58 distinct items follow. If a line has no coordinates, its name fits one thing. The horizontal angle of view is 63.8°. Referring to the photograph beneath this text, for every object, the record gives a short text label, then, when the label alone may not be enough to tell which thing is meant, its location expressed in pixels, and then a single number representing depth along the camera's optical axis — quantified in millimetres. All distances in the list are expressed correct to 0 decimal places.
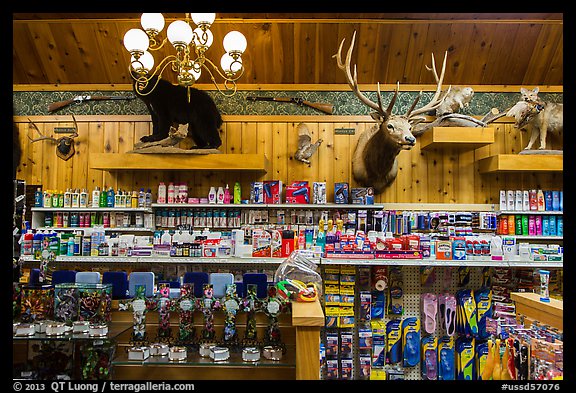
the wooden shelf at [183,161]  5125
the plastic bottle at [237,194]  5367
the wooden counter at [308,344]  2047
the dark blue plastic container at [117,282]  2666
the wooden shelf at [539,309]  2173
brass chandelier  3178
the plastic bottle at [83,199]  5492
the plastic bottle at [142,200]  5395
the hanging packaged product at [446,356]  4070
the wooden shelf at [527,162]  5145
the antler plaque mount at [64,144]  5773
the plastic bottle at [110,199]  5445
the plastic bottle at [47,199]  5512
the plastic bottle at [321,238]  4047
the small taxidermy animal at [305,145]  5539
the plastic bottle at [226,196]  5367
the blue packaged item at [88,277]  2787
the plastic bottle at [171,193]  5417
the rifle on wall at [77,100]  5762
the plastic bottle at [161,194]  5441
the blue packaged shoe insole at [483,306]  3967
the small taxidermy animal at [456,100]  5238
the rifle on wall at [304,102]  5645
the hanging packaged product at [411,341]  4008
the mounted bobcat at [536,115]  5145
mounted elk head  4379
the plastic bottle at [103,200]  5453
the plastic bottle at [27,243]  4586
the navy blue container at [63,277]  2807
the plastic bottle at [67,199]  5500
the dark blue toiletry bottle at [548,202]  5312
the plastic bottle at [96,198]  5461
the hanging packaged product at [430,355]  4066
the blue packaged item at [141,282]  2645
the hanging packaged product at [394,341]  4039
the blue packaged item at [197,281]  2580
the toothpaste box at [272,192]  5336
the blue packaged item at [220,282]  2547
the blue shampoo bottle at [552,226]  5289
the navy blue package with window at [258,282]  2557
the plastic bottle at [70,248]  4688
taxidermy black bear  5281
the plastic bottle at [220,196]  5371
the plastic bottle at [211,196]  5367
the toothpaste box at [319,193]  5340
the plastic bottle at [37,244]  4605
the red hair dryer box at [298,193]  5328
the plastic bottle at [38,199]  5543
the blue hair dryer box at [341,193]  5324
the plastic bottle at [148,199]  5406
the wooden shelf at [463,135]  5082
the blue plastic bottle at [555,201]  5305
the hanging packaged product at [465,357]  4086
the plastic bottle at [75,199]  5496
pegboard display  3973
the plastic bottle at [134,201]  5395
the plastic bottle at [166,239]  4477
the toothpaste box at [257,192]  5340
